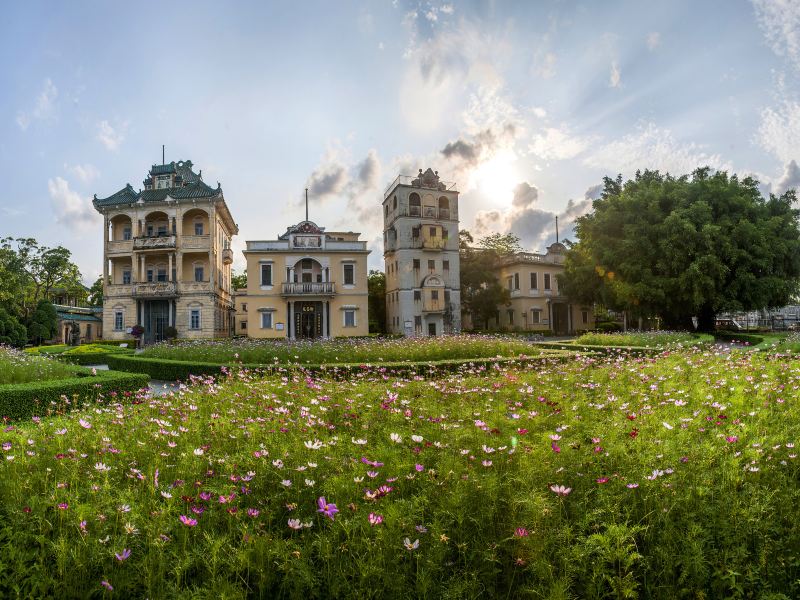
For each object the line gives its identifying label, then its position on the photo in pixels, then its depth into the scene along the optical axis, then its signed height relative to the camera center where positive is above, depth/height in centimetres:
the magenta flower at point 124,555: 289 -133
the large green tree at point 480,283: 4822 +389
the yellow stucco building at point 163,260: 4081 +597
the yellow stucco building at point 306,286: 4097 +339
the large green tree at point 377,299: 5106 +264
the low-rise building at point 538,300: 4753 +208
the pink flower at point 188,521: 316 -125
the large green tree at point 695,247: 2948 +440
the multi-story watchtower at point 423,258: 4422 +605
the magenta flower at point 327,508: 325 -121
